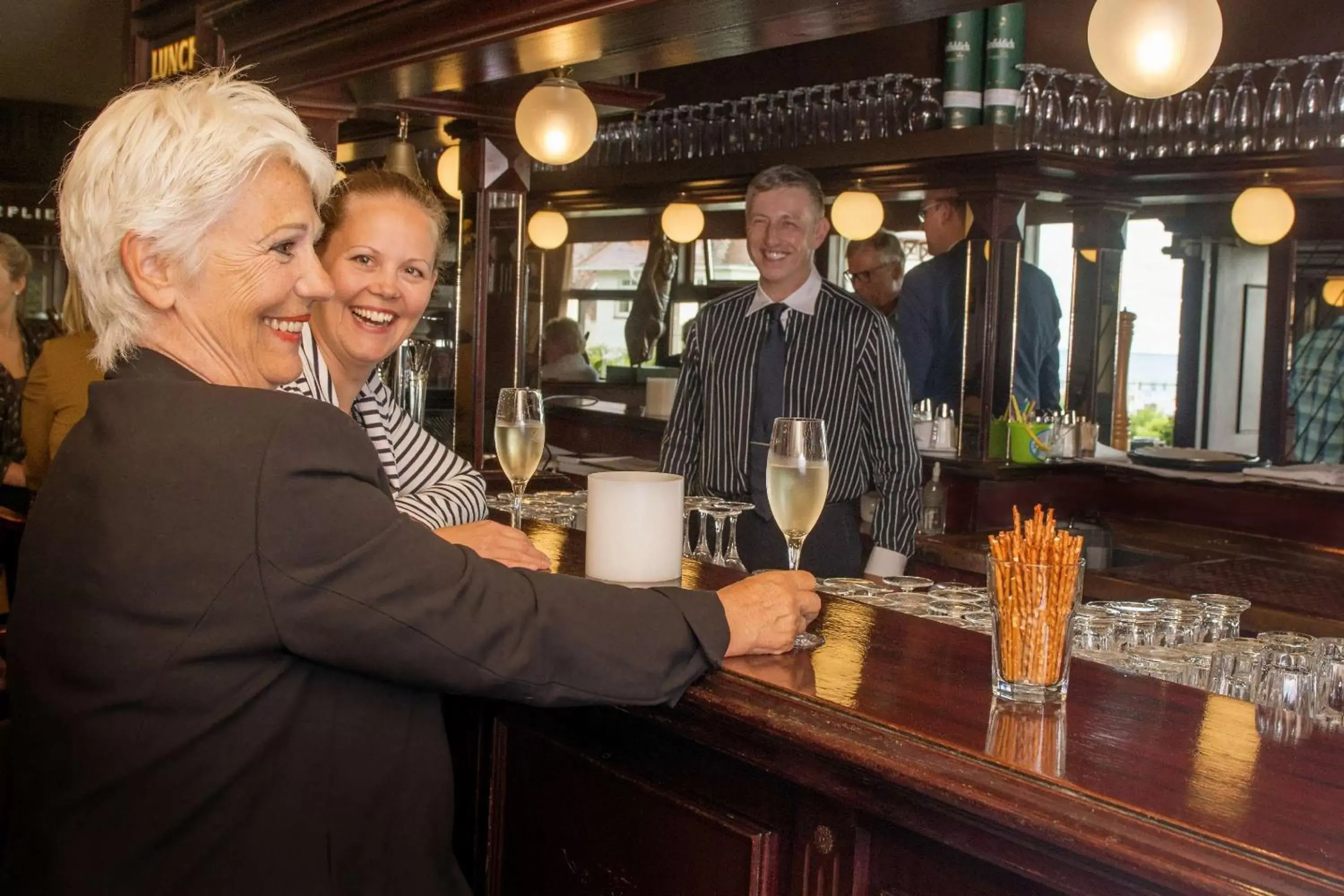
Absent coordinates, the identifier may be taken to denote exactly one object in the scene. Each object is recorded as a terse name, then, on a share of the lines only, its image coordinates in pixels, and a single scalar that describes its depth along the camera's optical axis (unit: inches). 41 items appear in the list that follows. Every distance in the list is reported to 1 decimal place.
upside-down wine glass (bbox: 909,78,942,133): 247.6
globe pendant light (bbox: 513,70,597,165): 166.2
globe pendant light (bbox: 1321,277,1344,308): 313.0
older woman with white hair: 51.5
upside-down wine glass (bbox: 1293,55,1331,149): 213.3
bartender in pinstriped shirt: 150.3
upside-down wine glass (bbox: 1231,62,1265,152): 222.2
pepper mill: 278.4
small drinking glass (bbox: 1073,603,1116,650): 70.2
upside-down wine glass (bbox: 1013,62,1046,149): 232.5
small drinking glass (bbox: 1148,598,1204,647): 74.8
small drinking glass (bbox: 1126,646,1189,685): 66.7
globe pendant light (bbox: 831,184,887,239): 265.6
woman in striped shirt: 96.8
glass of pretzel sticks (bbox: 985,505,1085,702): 55.7
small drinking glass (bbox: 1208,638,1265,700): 68.8
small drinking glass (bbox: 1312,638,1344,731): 60.7
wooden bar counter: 43.9
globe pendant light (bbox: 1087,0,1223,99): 119.1
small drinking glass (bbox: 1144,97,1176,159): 232.4
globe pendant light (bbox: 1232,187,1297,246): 234.8
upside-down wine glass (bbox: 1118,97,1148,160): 234.5
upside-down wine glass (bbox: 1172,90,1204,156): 228.8
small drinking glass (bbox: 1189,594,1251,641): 77.9
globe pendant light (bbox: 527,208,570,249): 374.0
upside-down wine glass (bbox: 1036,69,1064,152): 233.6
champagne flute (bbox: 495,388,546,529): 105.2
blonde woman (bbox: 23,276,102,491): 176.4
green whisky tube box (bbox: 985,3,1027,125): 232.8
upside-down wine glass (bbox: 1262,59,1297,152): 217.3
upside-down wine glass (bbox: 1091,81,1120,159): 234.4
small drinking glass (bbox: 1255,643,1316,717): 61.2
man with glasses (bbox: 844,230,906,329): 285.7
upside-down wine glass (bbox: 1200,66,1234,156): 225.9
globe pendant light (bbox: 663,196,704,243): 316.5
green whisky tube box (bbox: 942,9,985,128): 239.8
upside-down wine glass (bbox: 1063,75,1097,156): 233.5
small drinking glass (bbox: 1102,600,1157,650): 71.9
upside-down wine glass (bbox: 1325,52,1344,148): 210.4
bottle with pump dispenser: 216.2
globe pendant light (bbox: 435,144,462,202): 246.8
